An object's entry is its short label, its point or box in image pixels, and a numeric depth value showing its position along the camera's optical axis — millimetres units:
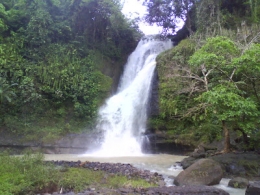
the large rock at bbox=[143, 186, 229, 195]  6891
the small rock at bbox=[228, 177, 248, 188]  8367
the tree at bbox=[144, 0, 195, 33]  22359
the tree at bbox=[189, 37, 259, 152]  9617
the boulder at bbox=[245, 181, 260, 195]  6651
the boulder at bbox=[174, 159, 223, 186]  8410
